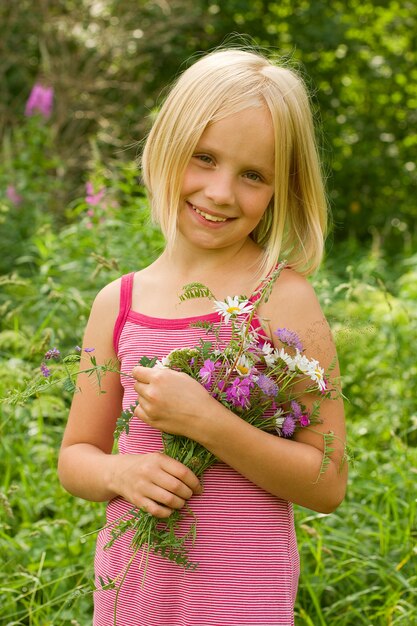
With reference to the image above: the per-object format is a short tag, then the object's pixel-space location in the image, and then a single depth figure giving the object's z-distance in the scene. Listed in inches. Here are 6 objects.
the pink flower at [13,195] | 231.0
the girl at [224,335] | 57.0
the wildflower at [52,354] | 57.8
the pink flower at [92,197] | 96.7
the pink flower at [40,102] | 270.2
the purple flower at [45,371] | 57.9
